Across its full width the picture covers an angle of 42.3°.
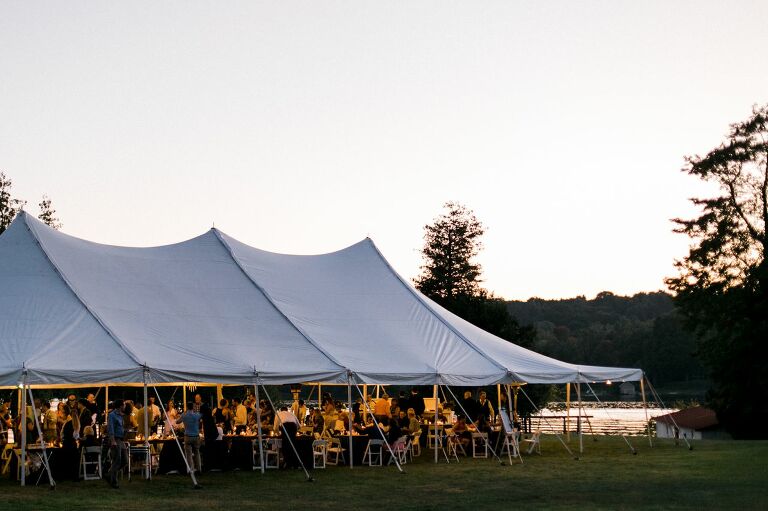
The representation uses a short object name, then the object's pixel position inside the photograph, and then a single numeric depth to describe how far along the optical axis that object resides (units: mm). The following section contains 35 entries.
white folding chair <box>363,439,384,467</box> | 18578
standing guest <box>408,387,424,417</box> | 22641
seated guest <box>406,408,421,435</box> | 19909
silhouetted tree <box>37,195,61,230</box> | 49891
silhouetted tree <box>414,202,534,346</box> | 66688
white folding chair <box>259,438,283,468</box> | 18078
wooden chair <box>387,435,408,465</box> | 18672
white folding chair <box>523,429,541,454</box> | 21141
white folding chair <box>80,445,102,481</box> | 15531
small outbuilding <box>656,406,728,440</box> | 61438
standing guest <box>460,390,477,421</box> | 21172
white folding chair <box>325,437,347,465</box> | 18750
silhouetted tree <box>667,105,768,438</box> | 39469
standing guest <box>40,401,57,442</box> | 16078
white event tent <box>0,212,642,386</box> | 15555
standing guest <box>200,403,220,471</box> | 17391
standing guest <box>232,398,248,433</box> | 18594
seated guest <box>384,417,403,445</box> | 19000
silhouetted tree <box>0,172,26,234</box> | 45725
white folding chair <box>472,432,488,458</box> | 20016
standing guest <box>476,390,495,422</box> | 21203
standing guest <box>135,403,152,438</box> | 17230
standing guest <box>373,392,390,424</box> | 21516
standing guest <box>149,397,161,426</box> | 19688
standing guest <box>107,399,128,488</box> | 14594
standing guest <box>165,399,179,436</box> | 20197
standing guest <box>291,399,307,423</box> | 21688
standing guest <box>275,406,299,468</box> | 17736
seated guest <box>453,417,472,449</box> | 21031
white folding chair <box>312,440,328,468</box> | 17734
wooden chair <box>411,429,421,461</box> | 20212
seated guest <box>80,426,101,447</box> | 15586
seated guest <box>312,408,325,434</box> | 19625
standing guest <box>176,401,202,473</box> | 15477
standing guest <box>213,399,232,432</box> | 19086
